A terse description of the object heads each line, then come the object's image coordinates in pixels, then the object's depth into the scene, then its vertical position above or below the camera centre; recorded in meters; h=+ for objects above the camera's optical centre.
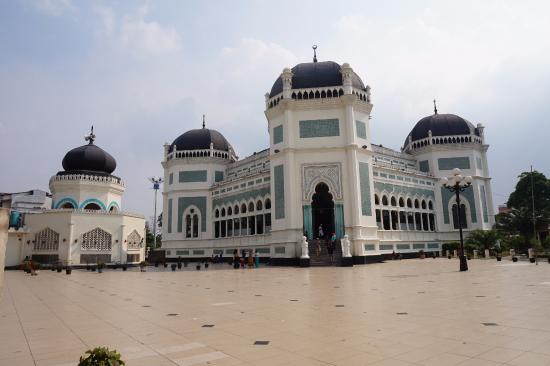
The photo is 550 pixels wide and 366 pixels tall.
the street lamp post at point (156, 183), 48.92 +8.08
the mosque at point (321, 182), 27.22 +5.05
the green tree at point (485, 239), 31.28 -0.44
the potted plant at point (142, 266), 25.65 -1.48
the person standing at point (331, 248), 24.94 -0.62
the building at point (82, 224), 32.91 +2.09
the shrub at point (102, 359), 3.30 -1.03
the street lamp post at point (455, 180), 20.02 +3.00
